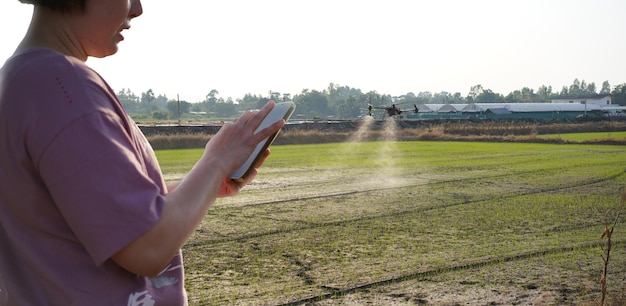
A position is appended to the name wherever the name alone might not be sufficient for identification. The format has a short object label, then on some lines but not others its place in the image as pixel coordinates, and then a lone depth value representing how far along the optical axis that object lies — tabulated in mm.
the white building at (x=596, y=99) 130750
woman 1353
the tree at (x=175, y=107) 104500
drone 42244
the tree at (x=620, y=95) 139375
